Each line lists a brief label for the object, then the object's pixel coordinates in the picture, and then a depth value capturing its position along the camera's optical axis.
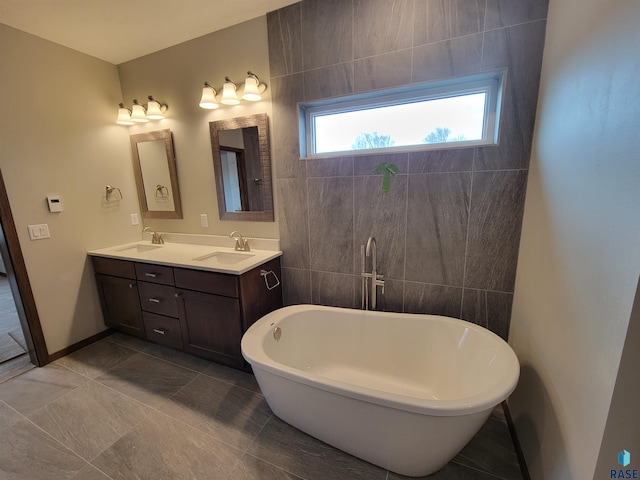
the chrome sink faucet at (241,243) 2.33
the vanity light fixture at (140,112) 2.38
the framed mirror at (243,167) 2.14
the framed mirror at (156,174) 2.56
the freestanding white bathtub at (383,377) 1.09
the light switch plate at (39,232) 2.06
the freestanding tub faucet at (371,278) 1.82
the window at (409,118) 1.60
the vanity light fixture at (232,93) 1.97
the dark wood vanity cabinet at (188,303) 1.89
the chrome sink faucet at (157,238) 2.72
